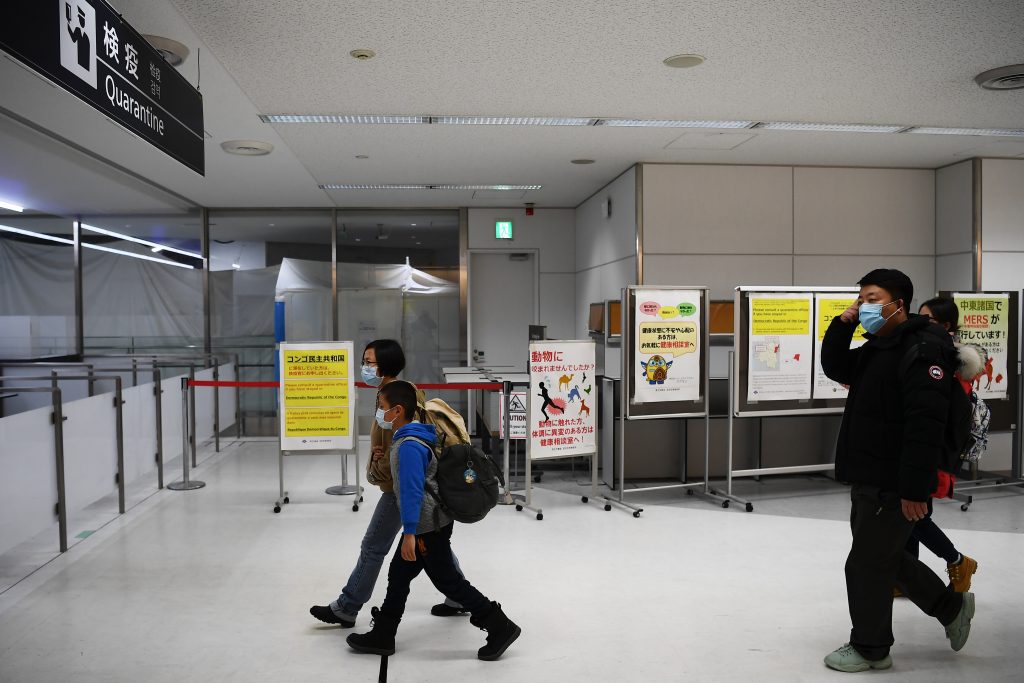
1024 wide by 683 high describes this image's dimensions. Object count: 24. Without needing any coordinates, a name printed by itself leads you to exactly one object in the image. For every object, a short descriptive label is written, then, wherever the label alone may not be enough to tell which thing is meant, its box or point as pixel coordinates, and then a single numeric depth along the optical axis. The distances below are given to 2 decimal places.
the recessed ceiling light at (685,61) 4.12
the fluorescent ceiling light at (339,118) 5.30
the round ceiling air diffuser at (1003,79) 4.32
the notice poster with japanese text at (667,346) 5.88
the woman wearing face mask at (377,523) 3.37
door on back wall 9.84
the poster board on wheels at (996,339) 6.21
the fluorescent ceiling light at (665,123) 5.46
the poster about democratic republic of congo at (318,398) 5.89
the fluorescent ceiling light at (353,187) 8.02
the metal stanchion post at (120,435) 5.54
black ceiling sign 2.21
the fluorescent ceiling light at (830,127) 5.59
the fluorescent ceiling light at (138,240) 7.87
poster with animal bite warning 5.69
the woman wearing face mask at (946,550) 3.67
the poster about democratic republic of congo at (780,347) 6.02
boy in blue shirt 2.97
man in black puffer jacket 2.85
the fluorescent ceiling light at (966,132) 5.70
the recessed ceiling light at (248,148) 6.07
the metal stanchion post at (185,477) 6.39
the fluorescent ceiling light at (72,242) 6.15
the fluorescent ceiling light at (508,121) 5.36
